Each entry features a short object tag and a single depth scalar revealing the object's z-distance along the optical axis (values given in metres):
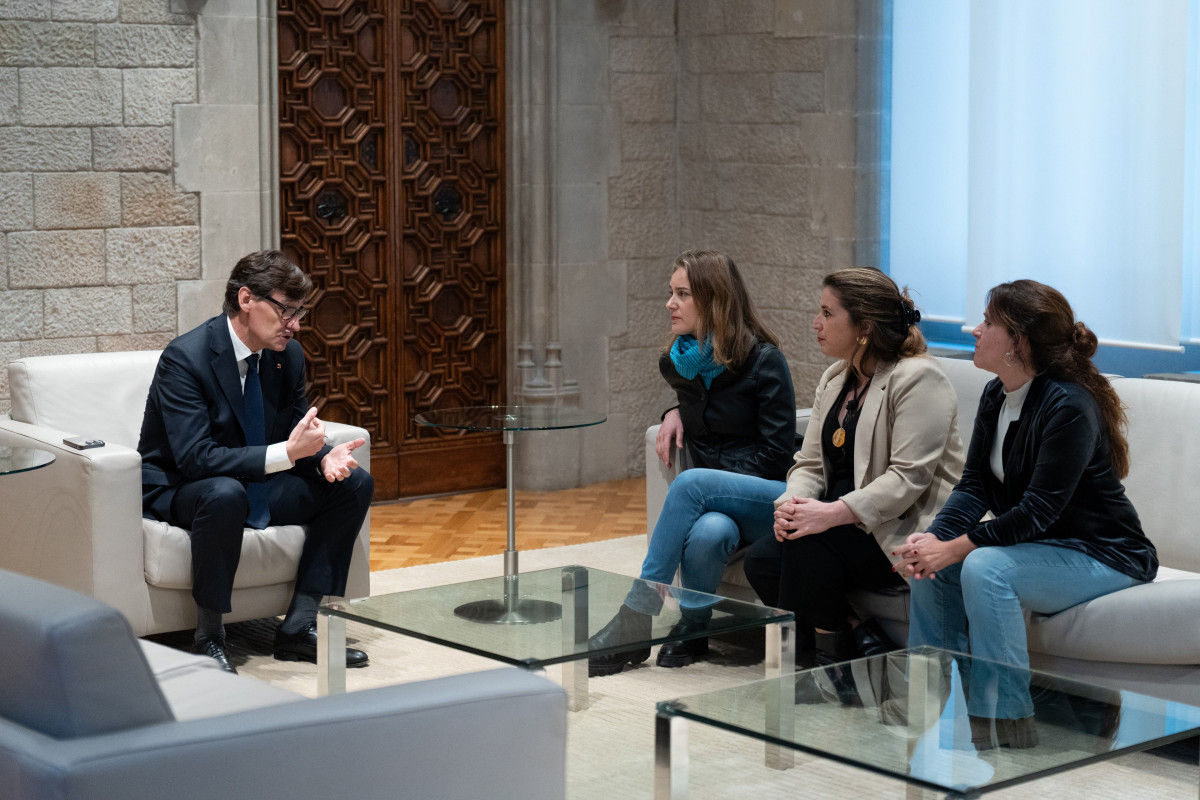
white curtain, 5.49
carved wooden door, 6.44
